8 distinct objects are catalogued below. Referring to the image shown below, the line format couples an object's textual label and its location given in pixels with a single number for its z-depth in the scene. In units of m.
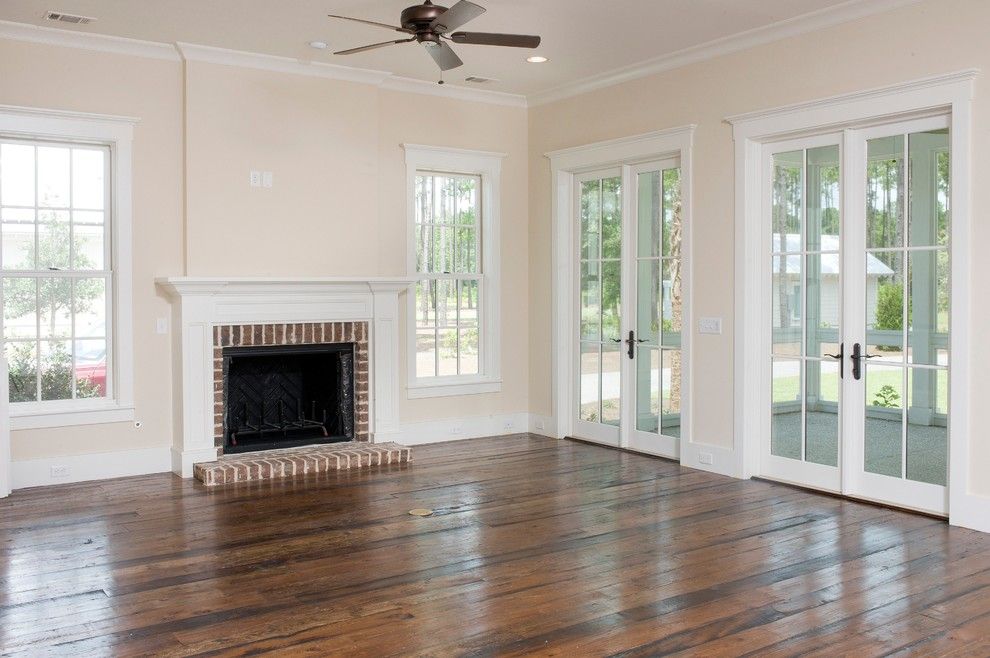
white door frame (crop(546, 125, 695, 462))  7.79
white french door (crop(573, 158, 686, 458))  6.95
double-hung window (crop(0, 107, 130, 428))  6.11
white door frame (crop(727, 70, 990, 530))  4.98
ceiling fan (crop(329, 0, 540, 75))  4.62
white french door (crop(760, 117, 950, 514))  5.22
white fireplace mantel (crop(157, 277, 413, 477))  6.41
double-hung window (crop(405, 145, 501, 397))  7.77
